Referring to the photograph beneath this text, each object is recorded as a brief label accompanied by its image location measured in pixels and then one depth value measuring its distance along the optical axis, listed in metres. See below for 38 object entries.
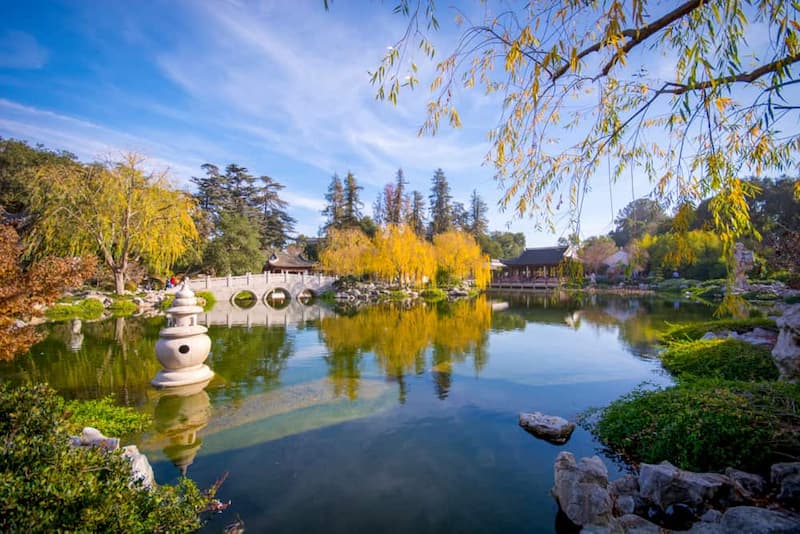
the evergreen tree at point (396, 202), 38.78
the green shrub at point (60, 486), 1.75
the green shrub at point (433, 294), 25.97
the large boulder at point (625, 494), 2.99
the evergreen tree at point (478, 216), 45.00
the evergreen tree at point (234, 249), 24.66
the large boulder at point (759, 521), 2.33
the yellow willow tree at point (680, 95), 2.27
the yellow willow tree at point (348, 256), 26.42
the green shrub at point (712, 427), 3.37
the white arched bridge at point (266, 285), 21.61
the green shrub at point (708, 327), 8.72
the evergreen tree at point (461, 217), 45.21
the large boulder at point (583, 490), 2.96
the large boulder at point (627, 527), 2.61
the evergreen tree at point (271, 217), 36.38
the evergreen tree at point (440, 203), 42.09
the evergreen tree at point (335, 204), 36.94
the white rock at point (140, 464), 3.19
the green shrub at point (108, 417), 4.61
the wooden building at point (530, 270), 35.34
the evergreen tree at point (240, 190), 34.38
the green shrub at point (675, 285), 29.02
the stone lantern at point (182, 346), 6.18
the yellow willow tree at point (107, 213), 16.48
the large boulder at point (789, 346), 4.95
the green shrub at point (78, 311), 14.26
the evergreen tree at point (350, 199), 36.00
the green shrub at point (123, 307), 16.17
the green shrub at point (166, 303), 17.73
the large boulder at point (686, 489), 2.92
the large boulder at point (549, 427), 4.64
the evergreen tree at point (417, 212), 40.13
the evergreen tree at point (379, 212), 42.00
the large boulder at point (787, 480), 2.82
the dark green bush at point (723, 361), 5.93
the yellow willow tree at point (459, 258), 28.84
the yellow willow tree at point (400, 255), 25.86
